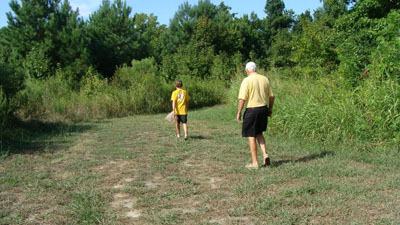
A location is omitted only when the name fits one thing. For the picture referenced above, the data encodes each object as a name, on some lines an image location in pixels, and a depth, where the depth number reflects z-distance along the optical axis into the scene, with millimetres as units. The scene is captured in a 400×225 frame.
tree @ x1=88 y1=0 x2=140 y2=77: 27678
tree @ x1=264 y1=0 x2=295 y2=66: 53969
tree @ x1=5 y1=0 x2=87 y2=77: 23328
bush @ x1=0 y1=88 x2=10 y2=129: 9383
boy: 9266
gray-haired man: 5980
